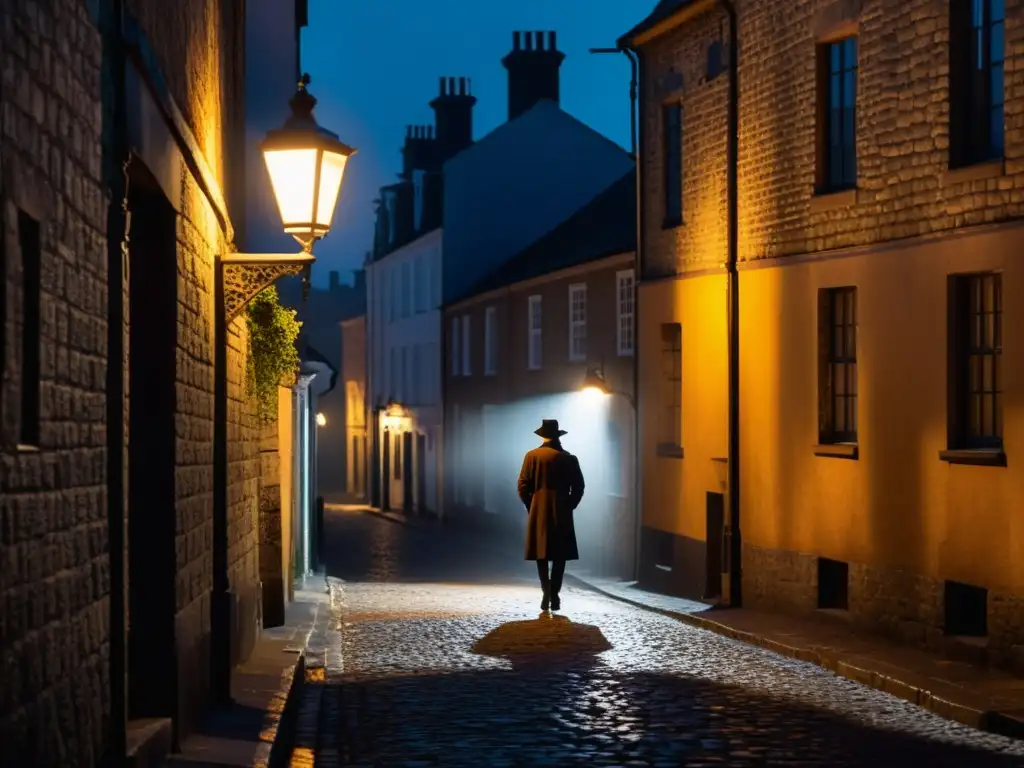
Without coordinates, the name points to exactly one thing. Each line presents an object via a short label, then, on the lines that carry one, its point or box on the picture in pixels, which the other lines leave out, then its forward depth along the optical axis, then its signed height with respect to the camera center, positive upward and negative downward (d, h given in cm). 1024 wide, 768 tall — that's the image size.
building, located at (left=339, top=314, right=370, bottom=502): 6259 +72
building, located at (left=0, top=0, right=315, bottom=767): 534 +15
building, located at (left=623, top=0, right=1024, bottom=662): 1470 +109
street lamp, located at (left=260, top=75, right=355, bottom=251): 1209 +172
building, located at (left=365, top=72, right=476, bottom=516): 4809 +302
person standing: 1839 -84
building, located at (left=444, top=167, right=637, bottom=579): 2881 +103
